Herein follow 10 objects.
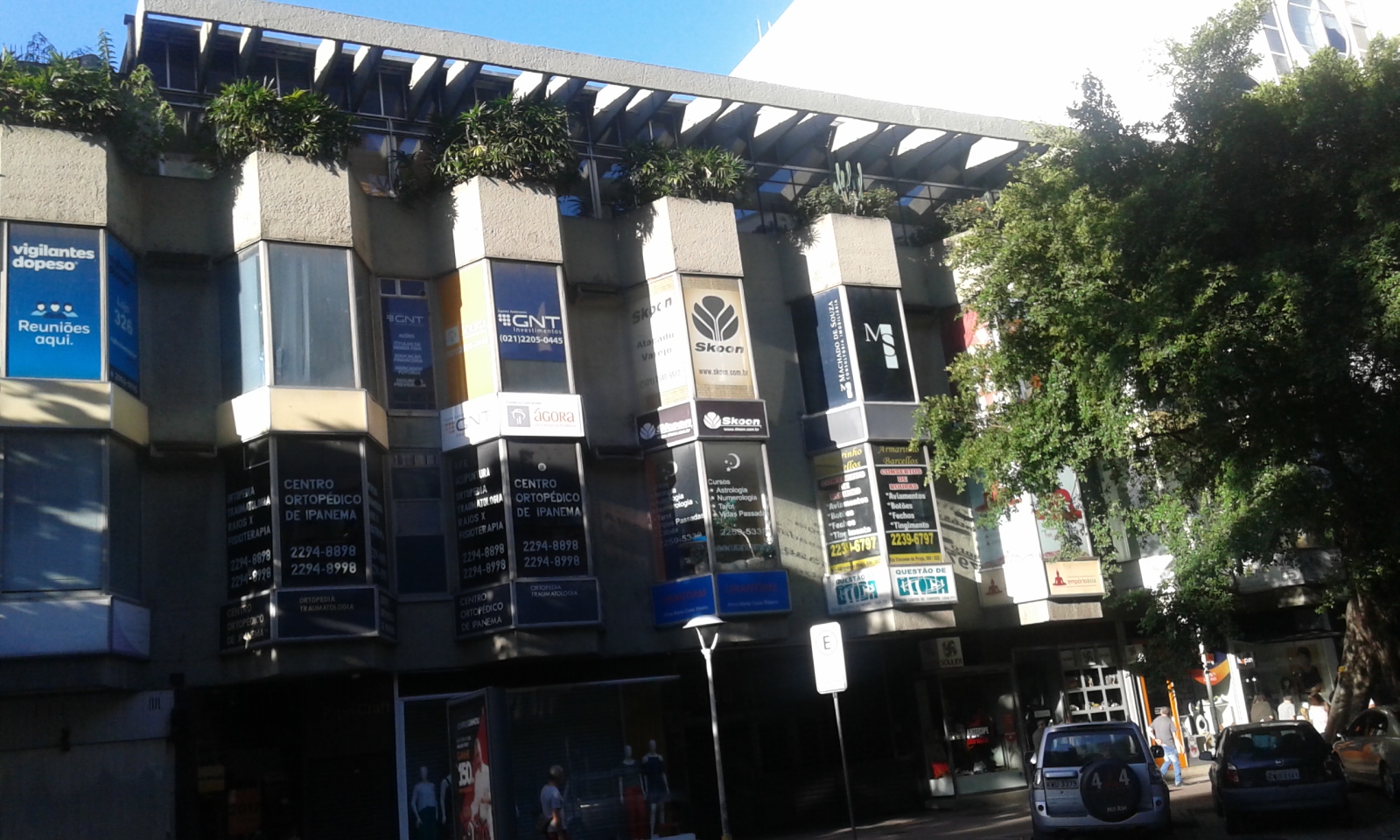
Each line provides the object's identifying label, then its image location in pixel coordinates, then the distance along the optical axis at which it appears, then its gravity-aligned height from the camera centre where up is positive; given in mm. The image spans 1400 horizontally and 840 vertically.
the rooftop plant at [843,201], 24297 +9663
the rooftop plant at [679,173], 22734 +9909
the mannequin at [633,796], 18297 -1108
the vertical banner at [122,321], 17719 +6684
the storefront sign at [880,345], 22922 +6454
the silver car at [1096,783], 14867 -1399
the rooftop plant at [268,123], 19344 +9975
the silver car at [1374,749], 16547 -1604
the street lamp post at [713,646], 15844 +905
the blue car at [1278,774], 14953 -1575
